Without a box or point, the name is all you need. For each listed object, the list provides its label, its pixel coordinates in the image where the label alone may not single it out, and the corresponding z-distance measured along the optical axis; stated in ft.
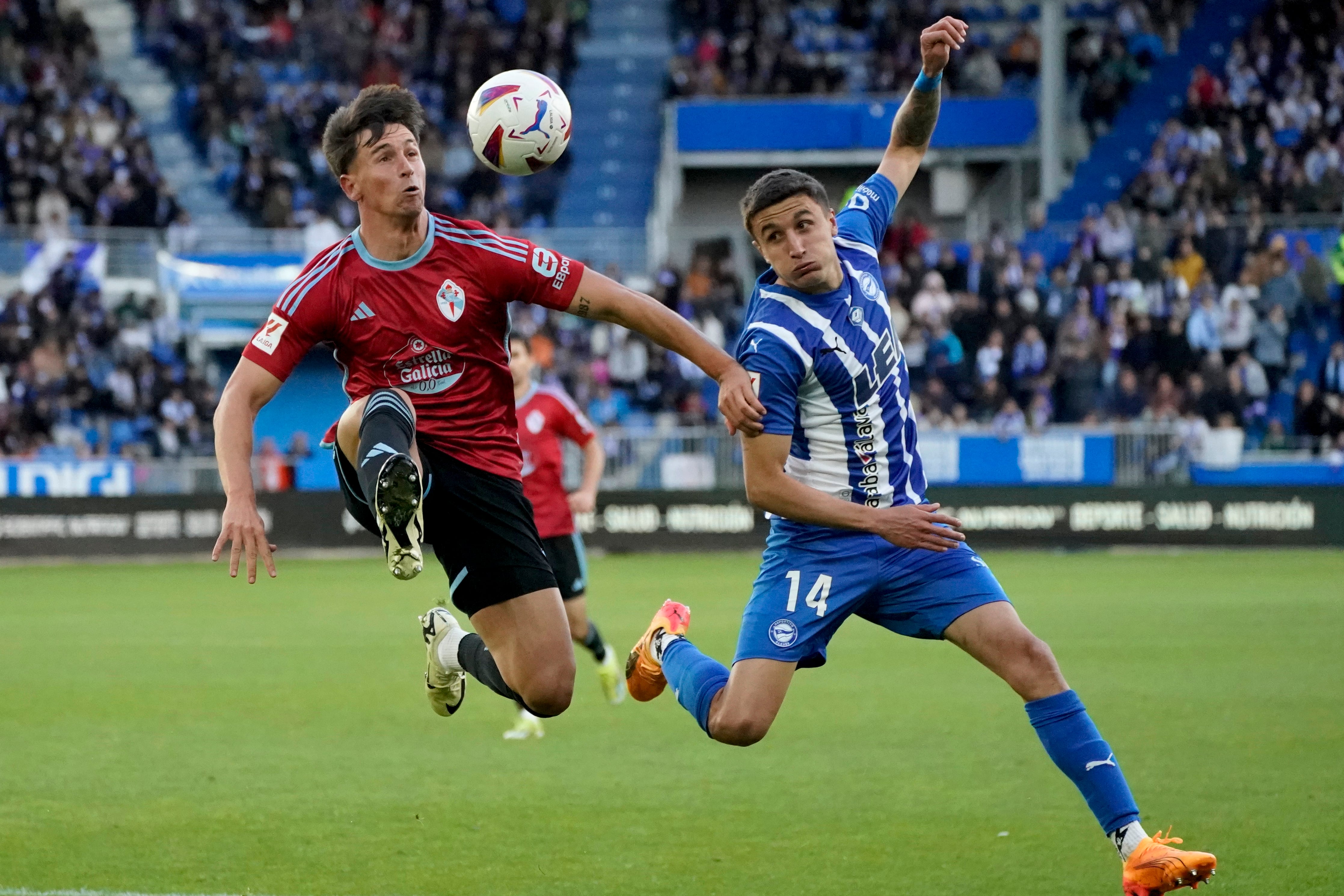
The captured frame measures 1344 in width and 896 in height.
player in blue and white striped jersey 36.58
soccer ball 41.37
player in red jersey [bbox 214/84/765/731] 36.27
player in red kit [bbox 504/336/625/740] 67.72
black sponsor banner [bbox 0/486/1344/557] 139.33
